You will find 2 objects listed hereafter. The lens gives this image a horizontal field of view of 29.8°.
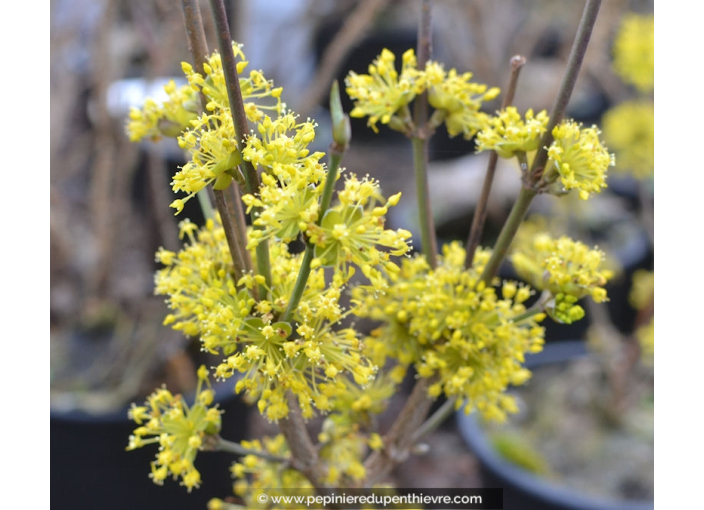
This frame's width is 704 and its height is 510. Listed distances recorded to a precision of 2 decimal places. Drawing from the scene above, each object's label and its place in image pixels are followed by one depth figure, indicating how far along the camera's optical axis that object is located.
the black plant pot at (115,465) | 0.47
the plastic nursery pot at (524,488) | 0.52
